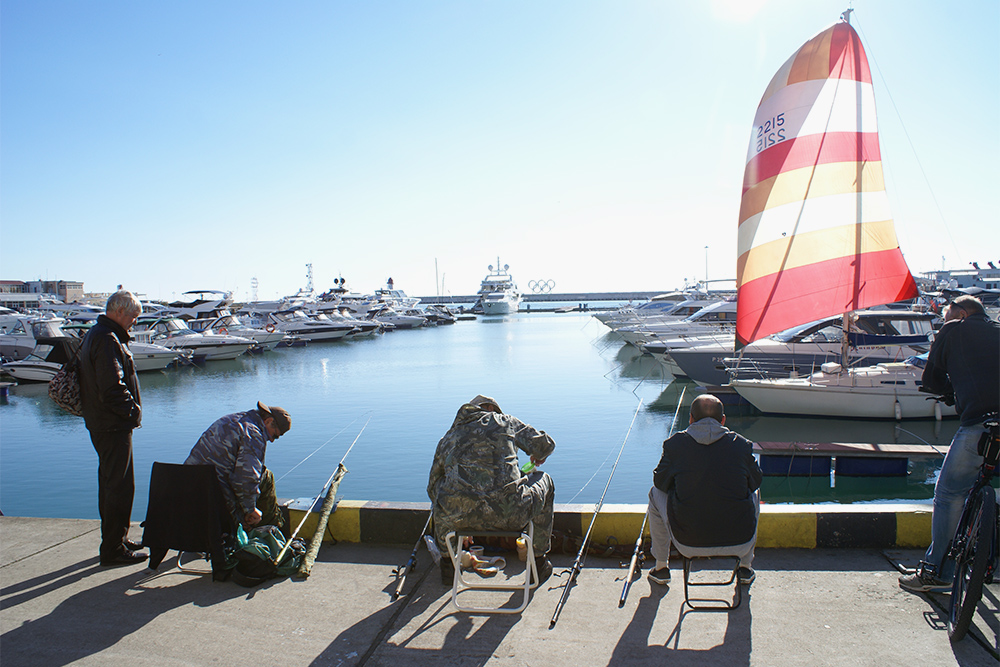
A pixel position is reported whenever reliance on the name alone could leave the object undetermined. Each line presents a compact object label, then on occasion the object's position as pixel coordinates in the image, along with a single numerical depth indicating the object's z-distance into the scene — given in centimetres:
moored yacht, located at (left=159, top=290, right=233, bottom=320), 4362
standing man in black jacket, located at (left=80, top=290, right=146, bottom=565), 395
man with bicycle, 327
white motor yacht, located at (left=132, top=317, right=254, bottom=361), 2967
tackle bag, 374
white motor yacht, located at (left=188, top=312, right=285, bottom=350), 3659
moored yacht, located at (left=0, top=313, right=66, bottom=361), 2570
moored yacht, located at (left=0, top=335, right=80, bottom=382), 2294
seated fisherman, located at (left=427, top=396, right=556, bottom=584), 346
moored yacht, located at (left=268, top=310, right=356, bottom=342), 4316
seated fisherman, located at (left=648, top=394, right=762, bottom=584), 326
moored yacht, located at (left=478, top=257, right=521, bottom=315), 9200
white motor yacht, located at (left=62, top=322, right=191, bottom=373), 2528
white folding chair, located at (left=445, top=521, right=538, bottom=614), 330
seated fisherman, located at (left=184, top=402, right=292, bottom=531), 381
